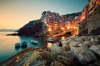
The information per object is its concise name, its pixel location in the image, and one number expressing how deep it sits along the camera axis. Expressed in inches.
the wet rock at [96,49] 126.3
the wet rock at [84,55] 110.5
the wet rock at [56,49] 162.2
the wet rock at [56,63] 93.7
